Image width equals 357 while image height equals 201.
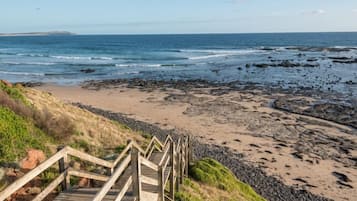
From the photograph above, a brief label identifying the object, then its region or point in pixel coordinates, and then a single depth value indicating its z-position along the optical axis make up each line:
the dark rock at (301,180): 14.59
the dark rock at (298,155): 17.11
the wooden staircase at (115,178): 4.80
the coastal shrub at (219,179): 11.55
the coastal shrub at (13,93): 12.52
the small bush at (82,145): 10.97
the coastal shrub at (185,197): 9.22
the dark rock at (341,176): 14.74
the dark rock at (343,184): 14.23
